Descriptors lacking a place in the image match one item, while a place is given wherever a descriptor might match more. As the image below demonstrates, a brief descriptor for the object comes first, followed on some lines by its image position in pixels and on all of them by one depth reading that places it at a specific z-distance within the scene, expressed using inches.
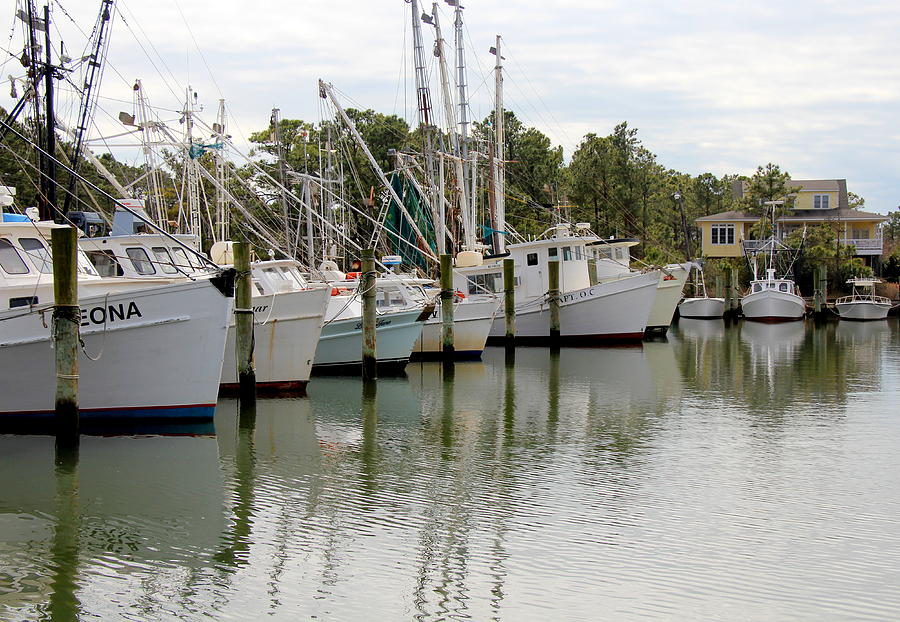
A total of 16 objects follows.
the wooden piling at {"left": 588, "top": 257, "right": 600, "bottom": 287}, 1465.3
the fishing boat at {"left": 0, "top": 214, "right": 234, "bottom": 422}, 642.8
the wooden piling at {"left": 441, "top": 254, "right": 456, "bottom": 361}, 1099.3
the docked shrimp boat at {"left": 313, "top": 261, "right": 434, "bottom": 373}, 1008.9
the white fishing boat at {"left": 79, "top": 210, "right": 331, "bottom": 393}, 787.4
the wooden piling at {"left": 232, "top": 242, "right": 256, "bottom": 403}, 765.9
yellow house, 2645.2
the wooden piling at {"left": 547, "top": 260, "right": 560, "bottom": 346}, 1368.1
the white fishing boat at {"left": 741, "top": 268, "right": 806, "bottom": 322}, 2122.3
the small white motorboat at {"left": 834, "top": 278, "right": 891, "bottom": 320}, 2186.3
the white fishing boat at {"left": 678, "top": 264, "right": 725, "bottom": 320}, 2265.0
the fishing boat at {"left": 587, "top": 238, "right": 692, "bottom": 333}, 1503.4
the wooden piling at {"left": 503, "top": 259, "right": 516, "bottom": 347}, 1253.5
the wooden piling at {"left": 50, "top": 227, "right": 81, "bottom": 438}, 577.0
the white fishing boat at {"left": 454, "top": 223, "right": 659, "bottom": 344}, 1425.9
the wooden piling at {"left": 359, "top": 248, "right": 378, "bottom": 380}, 929.5
